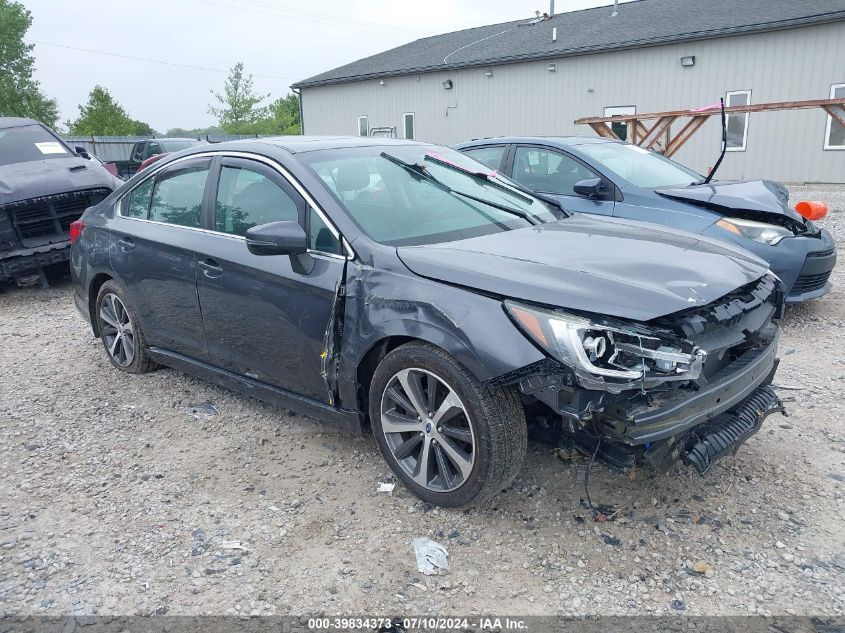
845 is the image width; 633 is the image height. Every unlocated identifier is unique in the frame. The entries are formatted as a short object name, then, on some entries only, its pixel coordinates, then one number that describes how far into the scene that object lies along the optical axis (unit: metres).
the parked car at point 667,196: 5.33
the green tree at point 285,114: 55.50
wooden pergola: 9.99
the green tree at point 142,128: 55.38
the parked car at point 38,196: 7.06
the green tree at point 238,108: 54.12
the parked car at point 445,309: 2.61
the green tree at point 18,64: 47.94
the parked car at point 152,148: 17.53
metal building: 16.78
